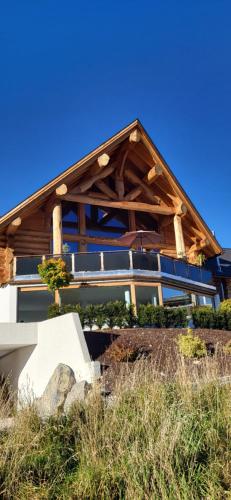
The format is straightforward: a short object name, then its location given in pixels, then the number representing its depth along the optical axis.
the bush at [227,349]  9.93
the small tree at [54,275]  14.41
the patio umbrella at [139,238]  16.67
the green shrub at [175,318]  13.96
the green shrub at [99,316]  12.95
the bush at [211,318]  14.50
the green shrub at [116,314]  13.16
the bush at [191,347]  9.86
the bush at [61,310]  13.22
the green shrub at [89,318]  13.02
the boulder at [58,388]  6.58
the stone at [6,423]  4.91
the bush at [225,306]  15.26
